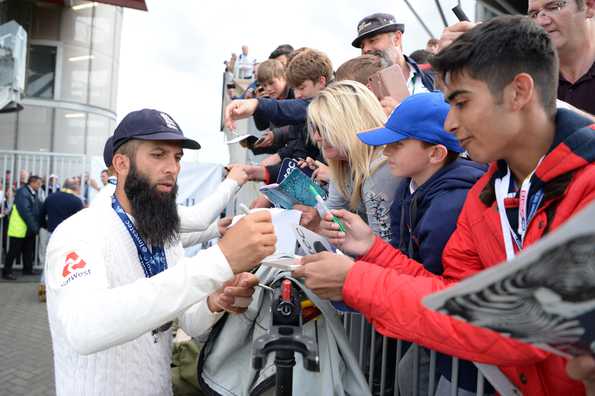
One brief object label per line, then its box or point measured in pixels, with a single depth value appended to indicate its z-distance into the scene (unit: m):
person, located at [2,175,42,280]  10.60
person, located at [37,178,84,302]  9.23
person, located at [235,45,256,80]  10.98
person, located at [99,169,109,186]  9.61
